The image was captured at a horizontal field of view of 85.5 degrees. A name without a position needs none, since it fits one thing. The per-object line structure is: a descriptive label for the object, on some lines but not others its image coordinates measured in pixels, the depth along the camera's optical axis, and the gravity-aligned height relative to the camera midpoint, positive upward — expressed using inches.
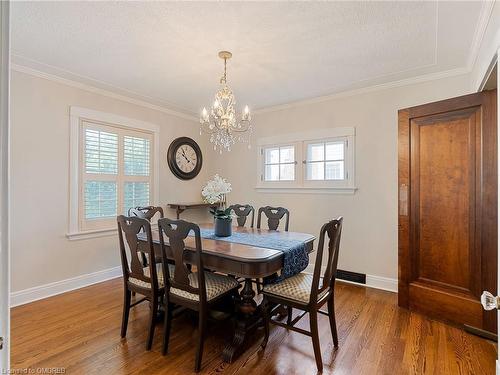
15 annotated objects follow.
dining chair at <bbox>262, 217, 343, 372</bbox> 71.8 -29.5
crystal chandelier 99.9 +28.8
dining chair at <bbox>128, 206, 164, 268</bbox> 117.3 -10.1
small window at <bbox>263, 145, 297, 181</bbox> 157.8 +15.4
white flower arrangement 98.0 -0.4
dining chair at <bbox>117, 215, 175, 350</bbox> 80.1 -27.3
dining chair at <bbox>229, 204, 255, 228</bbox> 130.5 -11.4
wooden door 87.5 -6.6
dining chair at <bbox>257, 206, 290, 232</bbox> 119.9 -12.1
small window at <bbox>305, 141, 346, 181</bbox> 141.3 +15.1
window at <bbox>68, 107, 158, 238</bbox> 126.5 +10.7
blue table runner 81.4 -18.0
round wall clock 167.2 +20.1
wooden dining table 72.7 -21.4
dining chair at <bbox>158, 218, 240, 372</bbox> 72.6 -28.4
